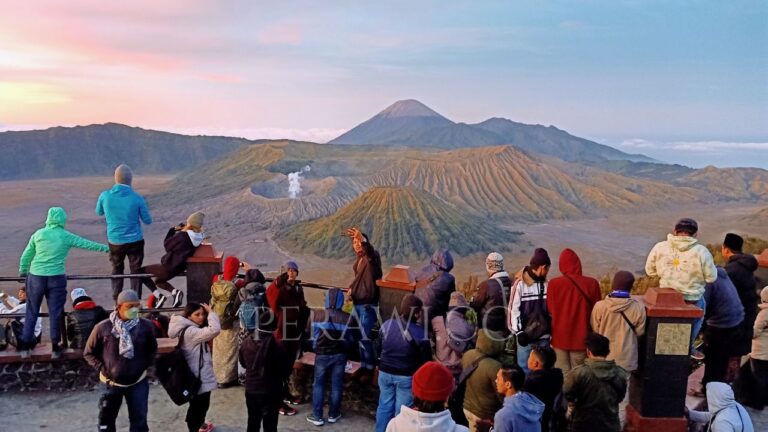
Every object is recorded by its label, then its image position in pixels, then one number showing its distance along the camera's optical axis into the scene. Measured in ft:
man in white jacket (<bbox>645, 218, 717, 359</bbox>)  16.83
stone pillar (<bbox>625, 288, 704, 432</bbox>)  16.52
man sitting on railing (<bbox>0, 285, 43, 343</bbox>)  20.71
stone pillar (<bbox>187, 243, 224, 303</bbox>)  21.12
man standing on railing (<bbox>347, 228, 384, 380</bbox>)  19.08
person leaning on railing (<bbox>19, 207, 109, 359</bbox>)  18.07
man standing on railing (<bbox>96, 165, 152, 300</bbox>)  21.63
